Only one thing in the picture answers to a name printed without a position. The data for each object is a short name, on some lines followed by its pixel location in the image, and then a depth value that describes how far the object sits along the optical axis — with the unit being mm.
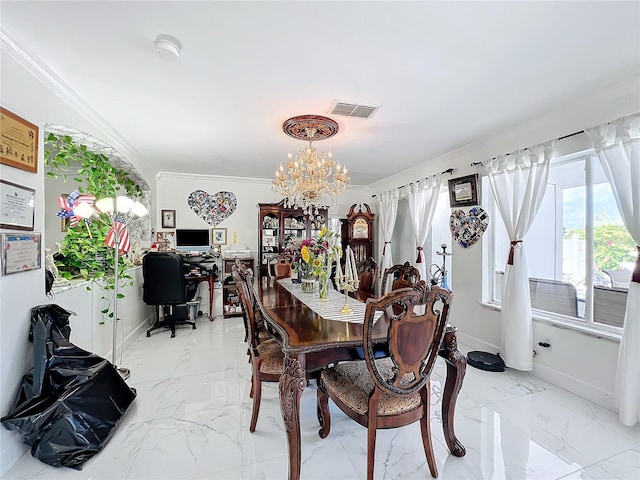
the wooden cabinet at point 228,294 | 4738
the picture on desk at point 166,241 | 4625
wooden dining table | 1383
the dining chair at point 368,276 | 3126
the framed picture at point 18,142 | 1564
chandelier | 2627
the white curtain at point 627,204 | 1907
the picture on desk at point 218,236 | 5020
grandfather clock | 5391
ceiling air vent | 2295
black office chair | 3676
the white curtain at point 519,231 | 2584
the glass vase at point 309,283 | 2660
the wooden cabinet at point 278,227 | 5027
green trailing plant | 2443
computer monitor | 4812
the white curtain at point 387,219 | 4895
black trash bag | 1608
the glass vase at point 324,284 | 2330
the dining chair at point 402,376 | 1316
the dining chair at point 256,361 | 1833
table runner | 1864
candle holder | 1977
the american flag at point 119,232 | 2629
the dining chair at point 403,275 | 2424
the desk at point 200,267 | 4357
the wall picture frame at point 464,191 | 3270
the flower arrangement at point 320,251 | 2312
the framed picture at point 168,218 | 4793
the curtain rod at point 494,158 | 2314
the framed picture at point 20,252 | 1579
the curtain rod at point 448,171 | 3573
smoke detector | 1543
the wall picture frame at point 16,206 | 1573
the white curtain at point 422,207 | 3906
